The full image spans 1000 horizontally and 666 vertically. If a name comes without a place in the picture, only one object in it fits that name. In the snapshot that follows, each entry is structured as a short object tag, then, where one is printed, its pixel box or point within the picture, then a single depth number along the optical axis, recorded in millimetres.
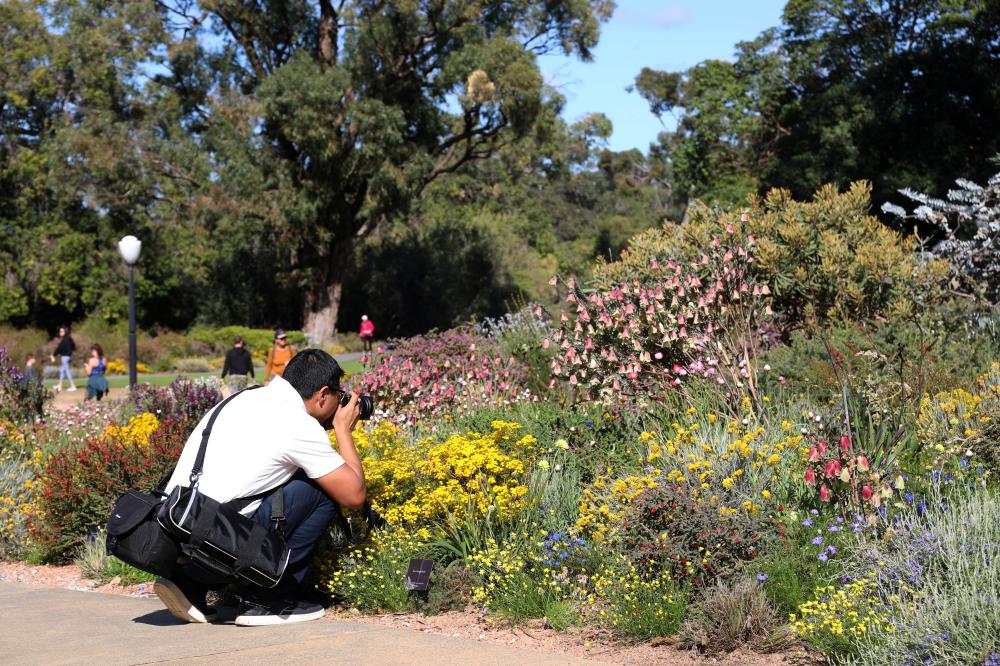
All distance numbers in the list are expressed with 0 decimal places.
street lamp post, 15836
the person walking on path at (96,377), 19094
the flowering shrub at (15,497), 7270
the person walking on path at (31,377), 11859
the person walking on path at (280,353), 15831
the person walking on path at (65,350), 25531
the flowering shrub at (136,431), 7480
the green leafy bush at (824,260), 9031
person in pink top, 34031
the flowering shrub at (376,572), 5246
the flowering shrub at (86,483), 6859
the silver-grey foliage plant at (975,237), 10266
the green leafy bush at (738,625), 4258
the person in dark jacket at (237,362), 16953
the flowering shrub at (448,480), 5488
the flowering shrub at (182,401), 9797
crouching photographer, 4887
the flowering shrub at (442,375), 10336
